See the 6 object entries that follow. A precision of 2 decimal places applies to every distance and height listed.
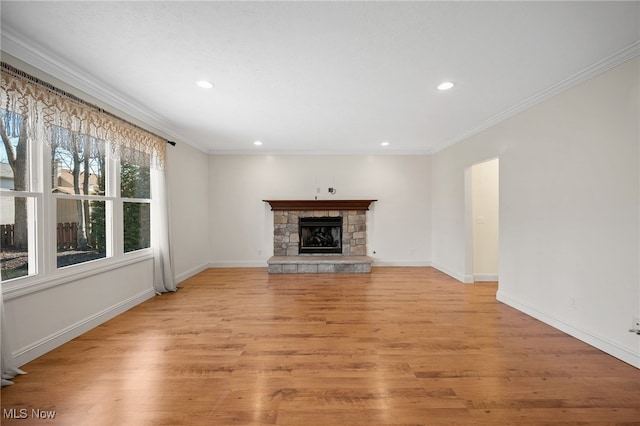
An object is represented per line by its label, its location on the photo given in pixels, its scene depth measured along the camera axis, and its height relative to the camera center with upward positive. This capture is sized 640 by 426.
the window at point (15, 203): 1.91 +0.08
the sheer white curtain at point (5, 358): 1.75 -1.05
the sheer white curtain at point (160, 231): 3.61 -0.29
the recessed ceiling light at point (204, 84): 2.42 +1.26
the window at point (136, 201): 3.17 +0.15
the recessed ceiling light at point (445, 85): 2.45 +1.25
